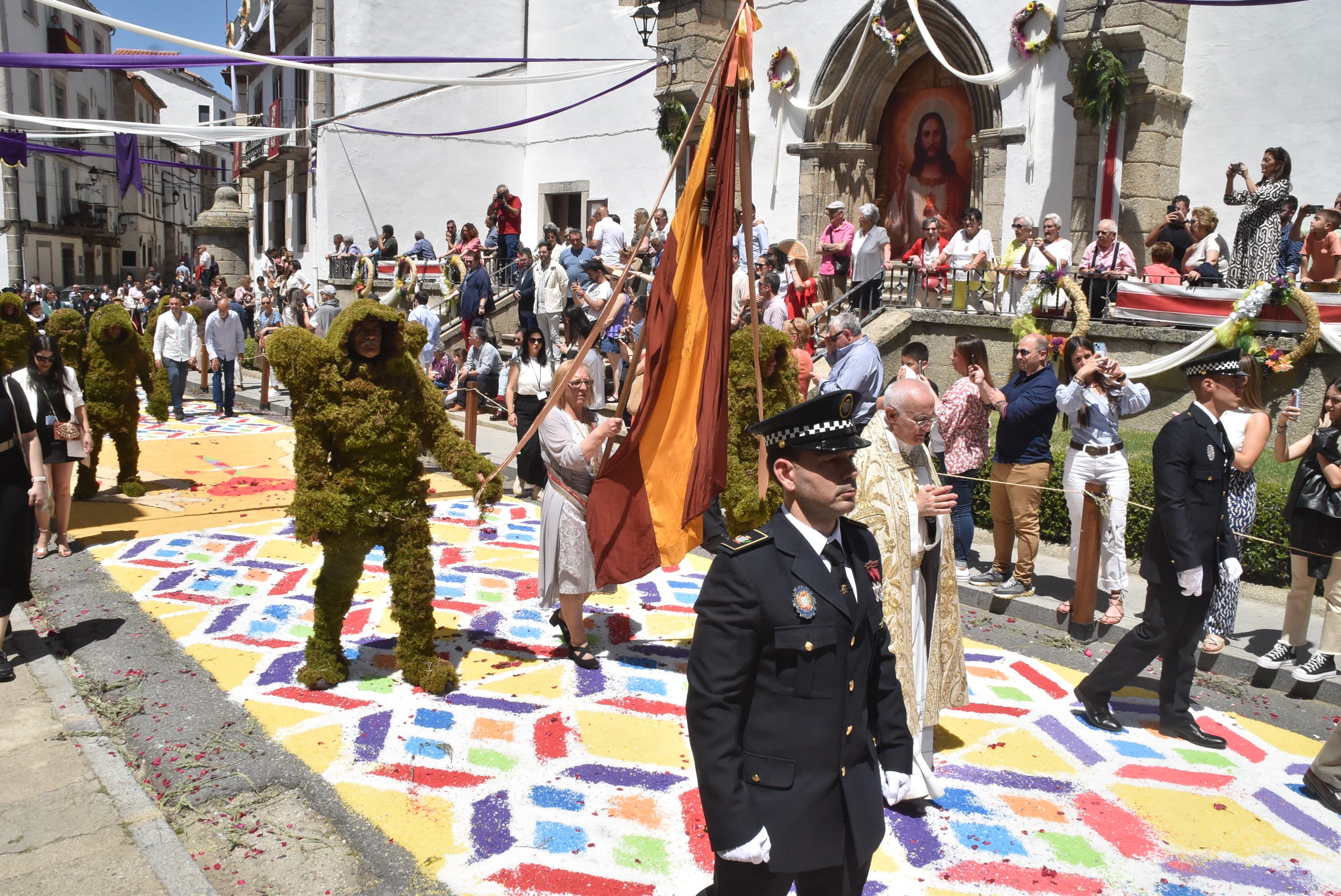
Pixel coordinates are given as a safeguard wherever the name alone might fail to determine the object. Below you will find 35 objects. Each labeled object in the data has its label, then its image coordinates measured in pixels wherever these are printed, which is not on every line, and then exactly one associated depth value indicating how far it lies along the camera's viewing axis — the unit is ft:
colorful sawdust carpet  13.87
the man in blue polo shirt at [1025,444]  24.82
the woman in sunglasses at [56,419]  25.57
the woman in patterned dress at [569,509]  20.33
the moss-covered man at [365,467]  18.28
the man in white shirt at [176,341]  48.03
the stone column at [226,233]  110.32
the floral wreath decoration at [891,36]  54.13
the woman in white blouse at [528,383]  30.78
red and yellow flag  17.25
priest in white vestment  15.05
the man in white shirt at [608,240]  54.08
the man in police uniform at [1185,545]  17.26
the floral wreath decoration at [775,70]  59.16
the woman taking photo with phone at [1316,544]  20.13
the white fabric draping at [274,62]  21.31
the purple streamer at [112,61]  23.71
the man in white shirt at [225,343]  52.70
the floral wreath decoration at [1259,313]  32.94
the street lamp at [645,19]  65.36
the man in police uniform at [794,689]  9.16
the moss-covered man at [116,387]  33.78
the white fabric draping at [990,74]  36.96
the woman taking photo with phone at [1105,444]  22.98
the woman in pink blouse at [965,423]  25.20
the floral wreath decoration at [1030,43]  47.16
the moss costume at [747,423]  21.49
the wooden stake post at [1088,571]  22.26
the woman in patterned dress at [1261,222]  35.01
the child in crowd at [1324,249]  33.14
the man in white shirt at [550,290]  48.98
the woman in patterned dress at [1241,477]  20.42
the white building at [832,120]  43.75
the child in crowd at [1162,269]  39.06
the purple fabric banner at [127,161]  66.49
